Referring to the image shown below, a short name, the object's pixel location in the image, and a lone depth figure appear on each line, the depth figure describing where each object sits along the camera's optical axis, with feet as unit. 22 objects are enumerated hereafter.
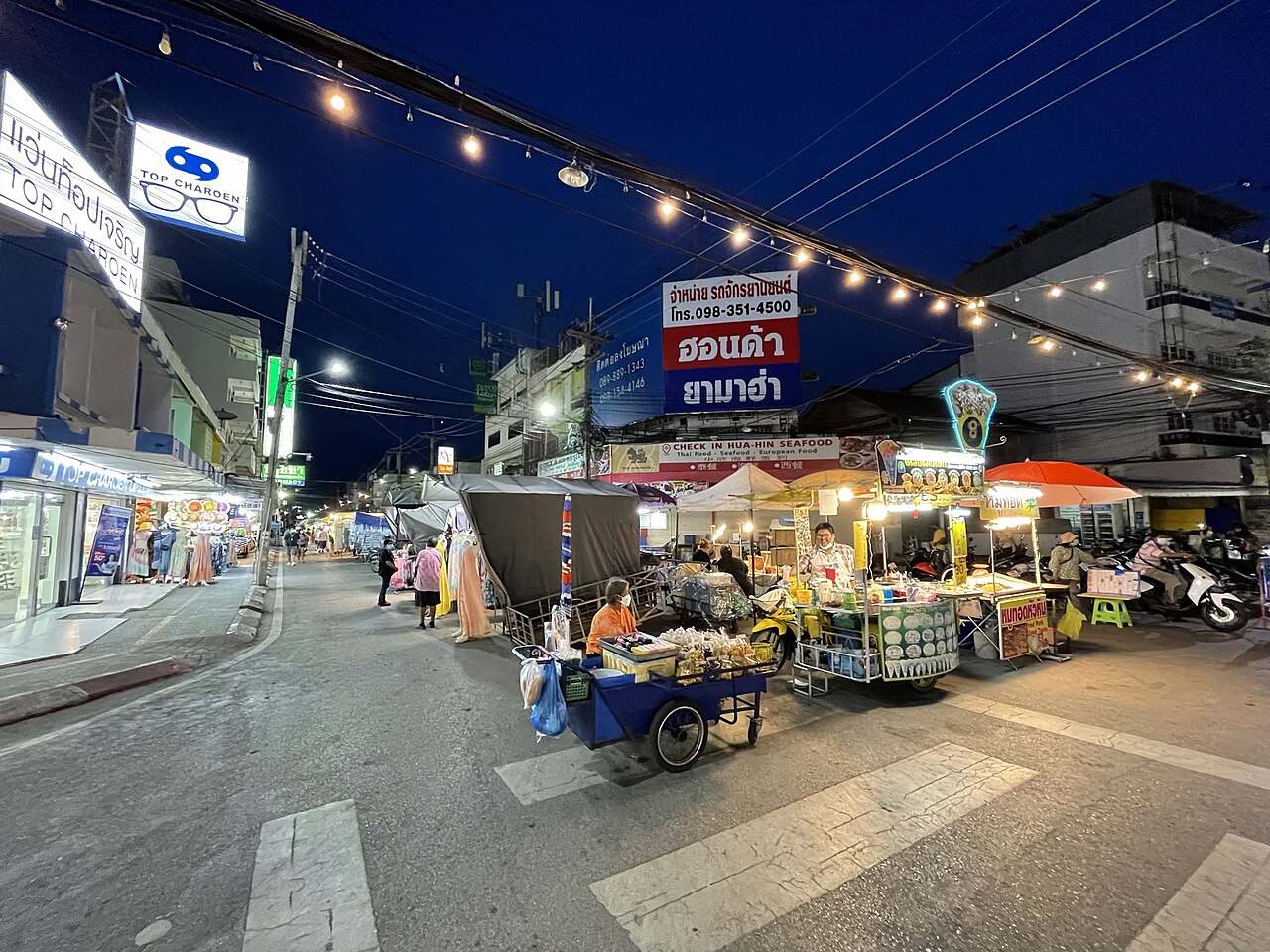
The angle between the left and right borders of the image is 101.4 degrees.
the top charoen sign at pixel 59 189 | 26.61
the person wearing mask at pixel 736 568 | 34.78
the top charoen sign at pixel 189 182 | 34.40
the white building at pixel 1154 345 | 61.77
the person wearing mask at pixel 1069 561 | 37.35
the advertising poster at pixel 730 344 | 65.77
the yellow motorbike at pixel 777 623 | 25.54
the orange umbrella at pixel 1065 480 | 32.22
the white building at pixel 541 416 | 85.97
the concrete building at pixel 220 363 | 79.97
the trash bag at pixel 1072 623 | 29.96
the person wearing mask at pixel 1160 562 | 35.53
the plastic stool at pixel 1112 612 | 35.47
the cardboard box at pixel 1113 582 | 33.99
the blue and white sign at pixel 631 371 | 71.00
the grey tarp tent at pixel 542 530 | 34.40
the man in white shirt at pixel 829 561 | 26.21
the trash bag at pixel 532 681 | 14.51
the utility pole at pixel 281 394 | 51.11
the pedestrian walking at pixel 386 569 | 47.16
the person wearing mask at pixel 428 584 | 37.55
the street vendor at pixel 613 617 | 19.47
